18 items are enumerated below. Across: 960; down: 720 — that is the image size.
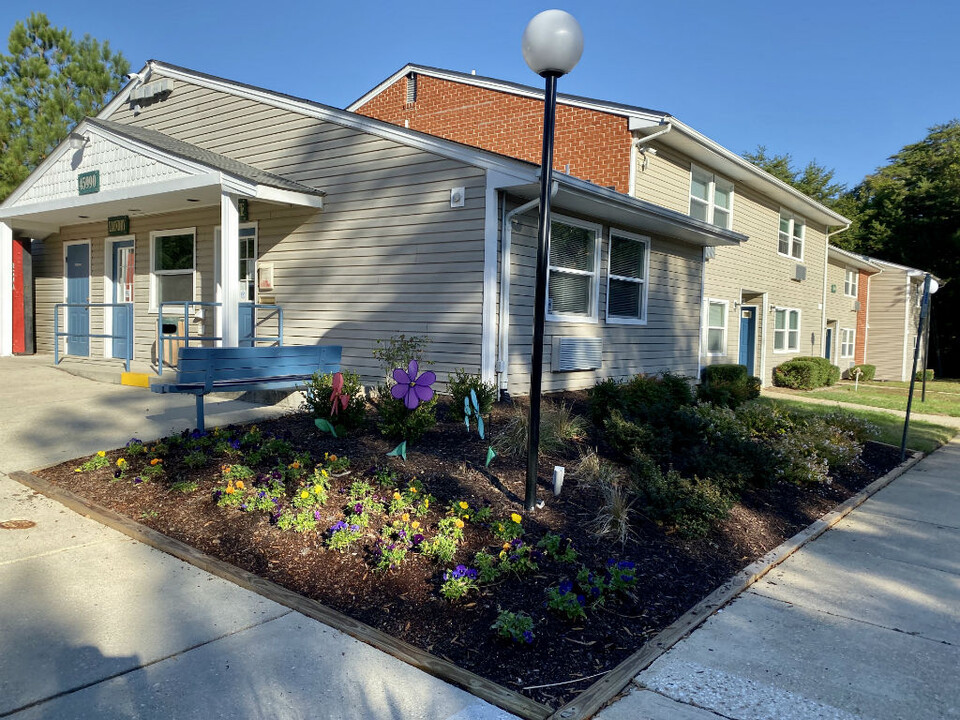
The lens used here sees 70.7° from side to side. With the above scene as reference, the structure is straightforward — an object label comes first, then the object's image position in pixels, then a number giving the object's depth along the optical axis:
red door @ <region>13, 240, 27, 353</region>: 12.73
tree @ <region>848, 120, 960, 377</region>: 29.52
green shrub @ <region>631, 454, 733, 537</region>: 4.68
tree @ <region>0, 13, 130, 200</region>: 18.17
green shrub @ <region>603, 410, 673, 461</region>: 6.01
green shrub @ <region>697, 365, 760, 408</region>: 9.18
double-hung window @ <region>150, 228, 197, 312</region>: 11.58
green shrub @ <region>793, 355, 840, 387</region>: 18.86
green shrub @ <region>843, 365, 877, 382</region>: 23.79
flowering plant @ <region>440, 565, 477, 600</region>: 3.49
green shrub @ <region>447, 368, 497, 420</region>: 6.71
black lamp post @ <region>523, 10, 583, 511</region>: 4.41
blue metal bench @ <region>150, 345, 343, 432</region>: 6.31
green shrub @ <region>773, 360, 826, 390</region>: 18.03
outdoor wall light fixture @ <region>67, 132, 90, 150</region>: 10.57
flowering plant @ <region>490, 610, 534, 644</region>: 3.13
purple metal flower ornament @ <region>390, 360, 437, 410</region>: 5.62
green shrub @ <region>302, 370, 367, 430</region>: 6.26
